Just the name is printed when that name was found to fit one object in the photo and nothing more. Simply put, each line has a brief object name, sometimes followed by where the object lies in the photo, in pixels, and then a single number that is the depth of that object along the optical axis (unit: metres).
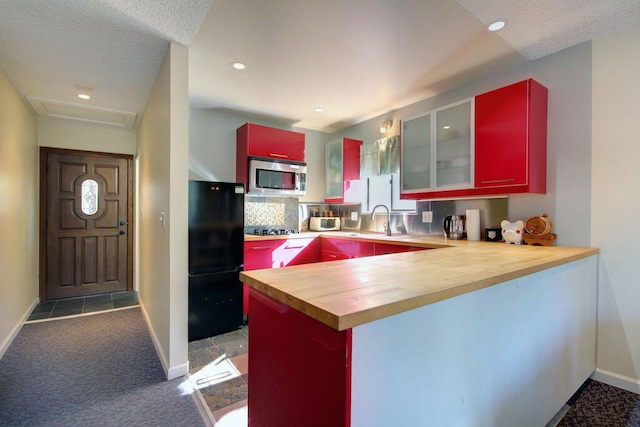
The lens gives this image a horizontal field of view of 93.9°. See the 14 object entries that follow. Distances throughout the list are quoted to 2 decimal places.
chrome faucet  3.36
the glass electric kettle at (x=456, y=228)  2.77
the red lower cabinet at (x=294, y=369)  0.75
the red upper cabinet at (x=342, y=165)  3.94
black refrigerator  2.60
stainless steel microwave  3.43
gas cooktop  3.50
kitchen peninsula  0.77
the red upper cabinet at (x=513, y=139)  2.16
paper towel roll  2.64
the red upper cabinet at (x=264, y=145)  3.47
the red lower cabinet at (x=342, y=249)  3.00
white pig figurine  2.31
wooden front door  3.72
